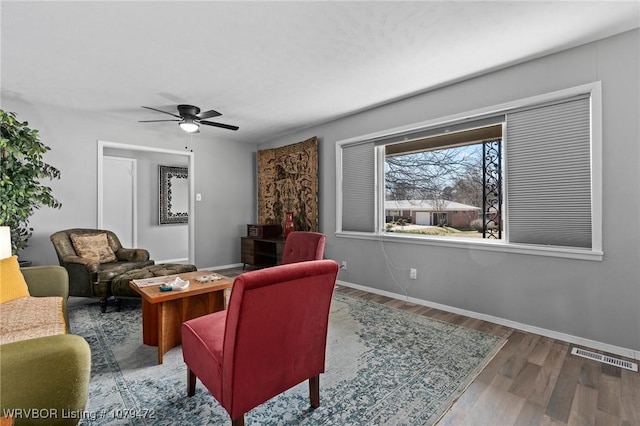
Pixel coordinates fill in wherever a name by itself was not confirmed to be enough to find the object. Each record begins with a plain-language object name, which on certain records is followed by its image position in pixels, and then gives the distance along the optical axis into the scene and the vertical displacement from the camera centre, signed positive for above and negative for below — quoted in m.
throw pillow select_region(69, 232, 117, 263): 3.50 -0.39
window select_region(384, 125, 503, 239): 3.08 +0.34
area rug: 1.60 -1.08
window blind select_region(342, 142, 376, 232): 4.02 +0.38
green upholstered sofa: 1.06 -0.62
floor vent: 2.09 -1.08
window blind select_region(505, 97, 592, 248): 2.43 +0.34
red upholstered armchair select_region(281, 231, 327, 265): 3.03 -0.35
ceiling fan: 3.58 +1.17
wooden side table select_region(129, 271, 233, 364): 2.19 -0.75
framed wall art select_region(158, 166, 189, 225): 5.98 +0.41
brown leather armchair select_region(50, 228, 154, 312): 3.12 -0.53
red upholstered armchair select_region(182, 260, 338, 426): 1.23 -0.60
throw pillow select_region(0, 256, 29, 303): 2.07 -0.48
